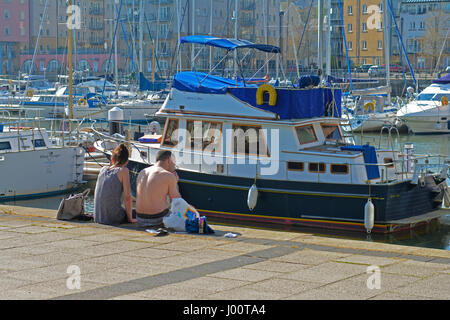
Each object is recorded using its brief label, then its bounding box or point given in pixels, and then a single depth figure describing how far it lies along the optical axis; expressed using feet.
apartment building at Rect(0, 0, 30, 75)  325.62
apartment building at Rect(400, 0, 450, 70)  271.55
